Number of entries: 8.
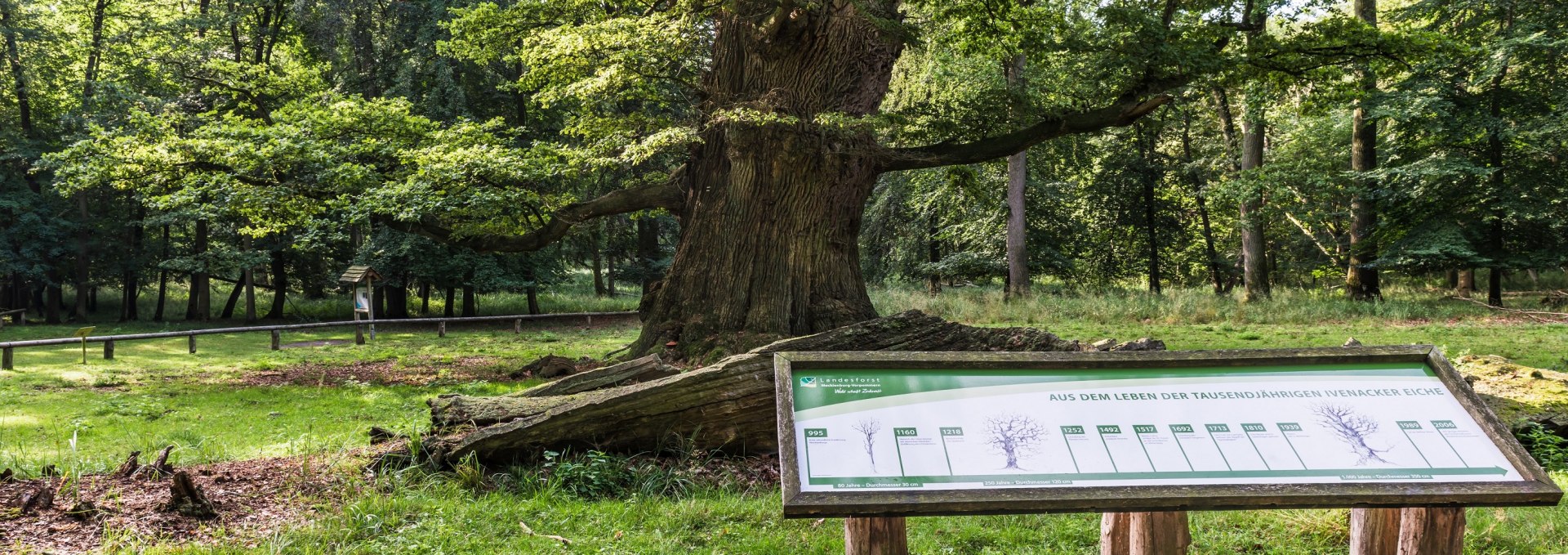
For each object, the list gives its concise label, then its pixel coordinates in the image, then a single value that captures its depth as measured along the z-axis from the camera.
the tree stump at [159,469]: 4.84
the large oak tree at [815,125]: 9.62
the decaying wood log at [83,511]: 4.20
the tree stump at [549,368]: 11.19
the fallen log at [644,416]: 5.43
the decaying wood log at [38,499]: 4.21
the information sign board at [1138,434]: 2.63
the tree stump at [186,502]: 4.25
